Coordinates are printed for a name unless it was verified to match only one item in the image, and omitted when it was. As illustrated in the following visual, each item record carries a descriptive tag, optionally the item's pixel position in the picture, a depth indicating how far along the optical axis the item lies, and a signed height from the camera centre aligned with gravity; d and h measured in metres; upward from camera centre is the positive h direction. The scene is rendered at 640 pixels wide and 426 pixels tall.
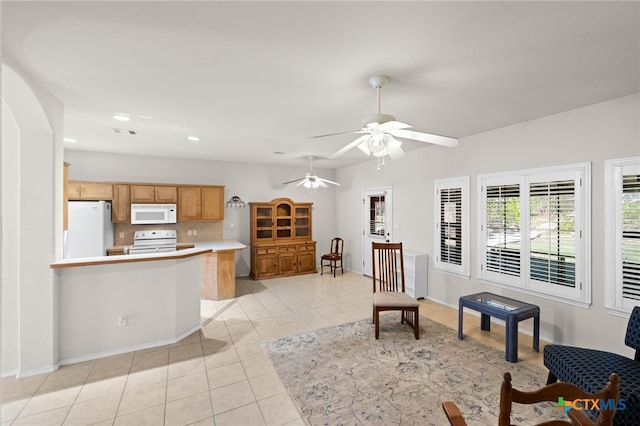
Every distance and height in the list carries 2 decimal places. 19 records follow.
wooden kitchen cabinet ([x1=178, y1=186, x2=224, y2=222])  5.83 +0.20
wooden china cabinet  6.50 -0.66
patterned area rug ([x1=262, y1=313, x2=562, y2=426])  2.26 -1.59
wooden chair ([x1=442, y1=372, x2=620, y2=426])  1.02 -0.68
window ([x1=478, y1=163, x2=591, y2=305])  3.17 -0.23
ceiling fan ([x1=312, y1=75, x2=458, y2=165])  2.22 +0.64
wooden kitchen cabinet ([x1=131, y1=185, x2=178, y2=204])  5.48 +0.36
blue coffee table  3.02 -1.13
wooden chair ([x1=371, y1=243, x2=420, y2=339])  3.54 -1.12
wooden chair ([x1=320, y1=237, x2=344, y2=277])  6.83 -1.06
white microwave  5.40 -0.03
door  6.08 -0.15
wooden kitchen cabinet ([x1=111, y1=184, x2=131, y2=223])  5.35 +0.14
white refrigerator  4.74 -0.31
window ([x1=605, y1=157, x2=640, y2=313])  2.79 -0.21
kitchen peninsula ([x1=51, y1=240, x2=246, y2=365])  2.98 -1.03
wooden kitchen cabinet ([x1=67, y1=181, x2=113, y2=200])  5.09 +0.40
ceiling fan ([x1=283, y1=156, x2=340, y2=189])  6.00 +0.67
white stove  5.43 -0.58
